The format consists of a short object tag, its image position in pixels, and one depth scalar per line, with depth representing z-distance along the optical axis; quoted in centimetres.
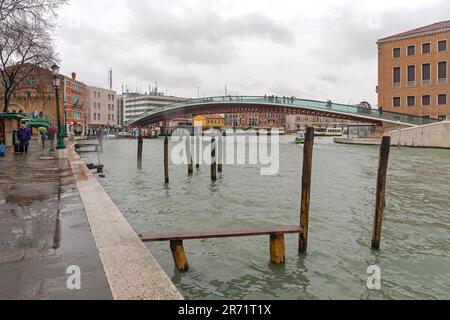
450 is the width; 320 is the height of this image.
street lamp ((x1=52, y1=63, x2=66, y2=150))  1885
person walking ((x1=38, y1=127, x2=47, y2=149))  3047
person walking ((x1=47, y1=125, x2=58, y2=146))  3507
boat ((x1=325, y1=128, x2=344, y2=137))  9978
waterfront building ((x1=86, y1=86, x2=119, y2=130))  8238
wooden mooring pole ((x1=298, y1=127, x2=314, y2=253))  695
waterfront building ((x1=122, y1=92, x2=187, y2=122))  12444
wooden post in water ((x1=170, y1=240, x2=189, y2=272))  558
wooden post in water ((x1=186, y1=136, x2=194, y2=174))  1976
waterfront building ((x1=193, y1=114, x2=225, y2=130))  11345
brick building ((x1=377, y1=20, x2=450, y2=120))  4328
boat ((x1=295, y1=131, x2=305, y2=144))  5732
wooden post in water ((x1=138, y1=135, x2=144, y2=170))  2237
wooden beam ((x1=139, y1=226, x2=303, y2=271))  530
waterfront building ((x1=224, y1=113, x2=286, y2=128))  12069
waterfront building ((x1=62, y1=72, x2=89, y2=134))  6187
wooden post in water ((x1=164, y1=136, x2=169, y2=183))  1638
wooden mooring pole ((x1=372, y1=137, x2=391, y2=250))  736
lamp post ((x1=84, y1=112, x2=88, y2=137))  7002
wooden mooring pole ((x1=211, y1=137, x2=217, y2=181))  1734
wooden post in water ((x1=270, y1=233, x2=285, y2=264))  616
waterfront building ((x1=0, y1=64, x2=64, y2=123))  5203
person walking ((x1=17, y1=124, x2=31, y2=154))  1888
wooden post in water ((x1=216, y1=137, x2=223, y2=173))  1942
